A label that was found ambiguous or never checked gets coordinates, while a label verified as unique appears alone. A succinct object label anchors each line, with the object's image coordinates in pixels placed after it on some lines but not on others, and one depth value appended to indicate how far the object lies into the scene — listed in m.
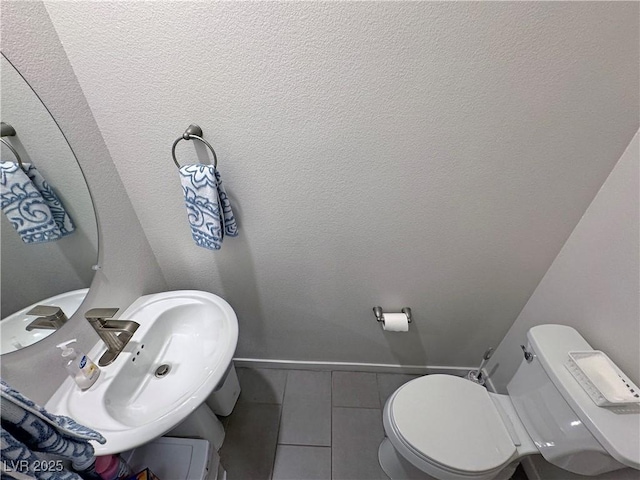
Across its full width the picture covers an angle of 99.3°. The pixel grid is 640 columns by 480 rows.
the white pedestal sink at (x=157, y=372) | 0.73
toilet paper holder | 1.25
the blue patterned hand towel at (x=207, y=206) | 0.84
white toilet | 0.79
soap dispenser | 0.78
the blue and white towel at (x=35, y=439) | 0.47
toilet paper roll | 1.23
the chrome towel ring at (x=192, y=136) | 0.80
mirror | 0.66
